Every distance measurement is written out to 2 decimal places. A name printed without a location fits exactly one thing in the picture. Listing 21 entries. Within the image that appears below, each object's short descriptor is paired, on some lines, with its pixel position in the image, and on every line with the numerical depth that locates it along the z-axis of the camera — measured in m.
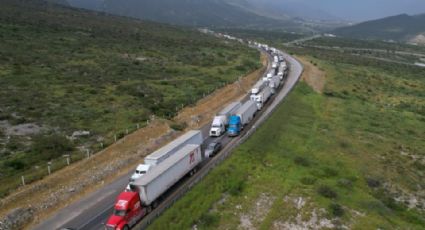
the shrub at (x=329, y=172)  44.74
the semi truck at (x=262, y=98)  69.24
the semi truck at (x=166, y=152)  38.59
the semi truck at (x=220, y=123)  55.06
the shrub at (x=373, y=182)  44.08
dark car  47.25
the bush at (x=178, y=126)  56.81
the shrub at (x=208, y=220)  33.50
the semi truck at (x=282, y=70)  97.76
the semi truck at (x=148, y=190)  31.25
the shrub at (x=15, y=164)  41.39
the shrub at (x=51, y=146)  44.97
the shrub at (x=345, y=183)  42.03
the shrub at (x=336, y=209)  36.31
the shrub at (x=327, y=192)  39.09
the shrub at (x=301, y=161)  46.56
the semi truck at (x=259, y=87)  72.66
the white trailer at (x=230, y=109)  58.38
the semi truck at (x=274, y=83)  81.88
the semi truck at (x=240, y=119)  55.25
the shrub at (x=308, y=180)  41.56
